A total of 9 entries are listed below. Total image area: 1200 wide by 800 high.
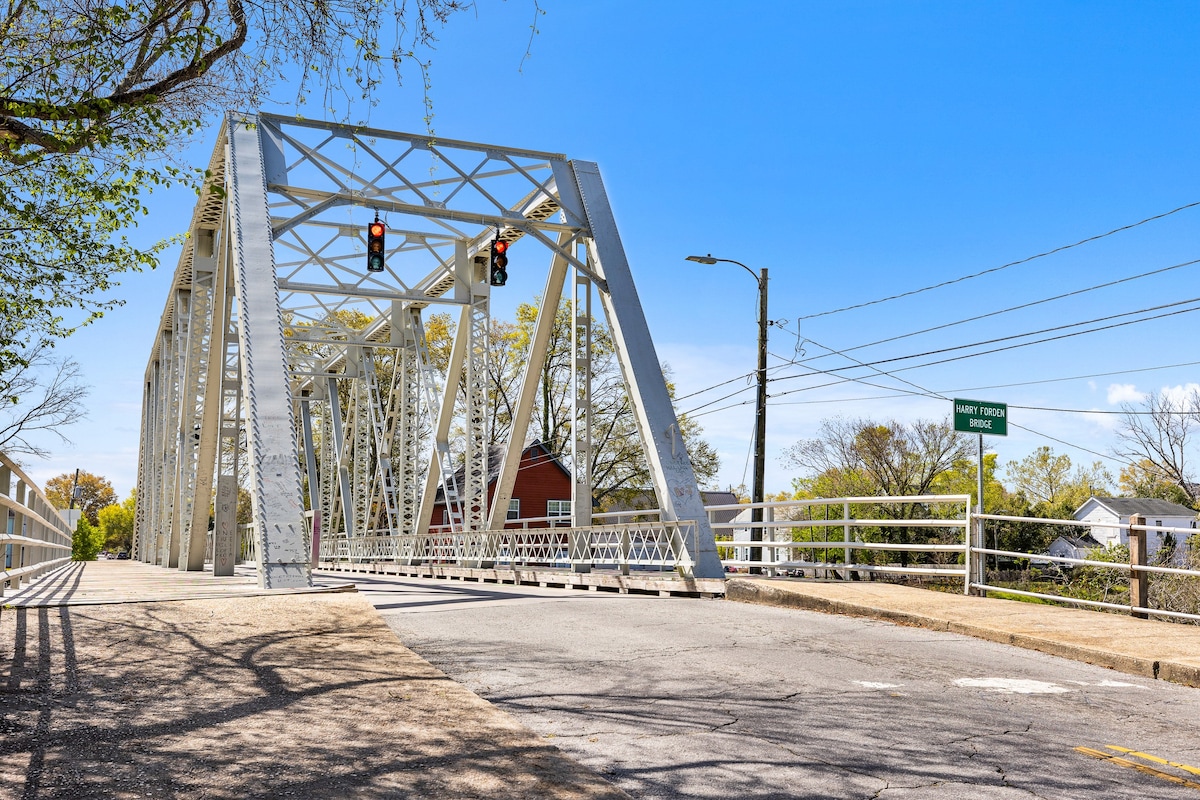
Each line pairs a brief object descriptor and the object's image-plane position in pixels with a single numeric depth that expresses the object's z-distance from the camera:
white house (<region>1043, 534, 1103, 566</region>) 51.16
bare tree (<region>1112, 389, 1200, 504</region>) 52.12
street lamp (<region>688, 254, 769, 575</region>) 22.47
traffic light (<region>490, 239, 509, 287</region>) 16.14
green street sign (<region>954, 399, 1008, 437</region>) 13.70
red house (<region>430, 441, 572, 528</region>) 46.41
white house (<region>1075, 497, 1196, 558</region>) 57.78
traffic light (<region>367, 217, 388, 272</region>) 15.12
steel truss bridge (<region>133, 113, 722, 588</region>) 12.54
